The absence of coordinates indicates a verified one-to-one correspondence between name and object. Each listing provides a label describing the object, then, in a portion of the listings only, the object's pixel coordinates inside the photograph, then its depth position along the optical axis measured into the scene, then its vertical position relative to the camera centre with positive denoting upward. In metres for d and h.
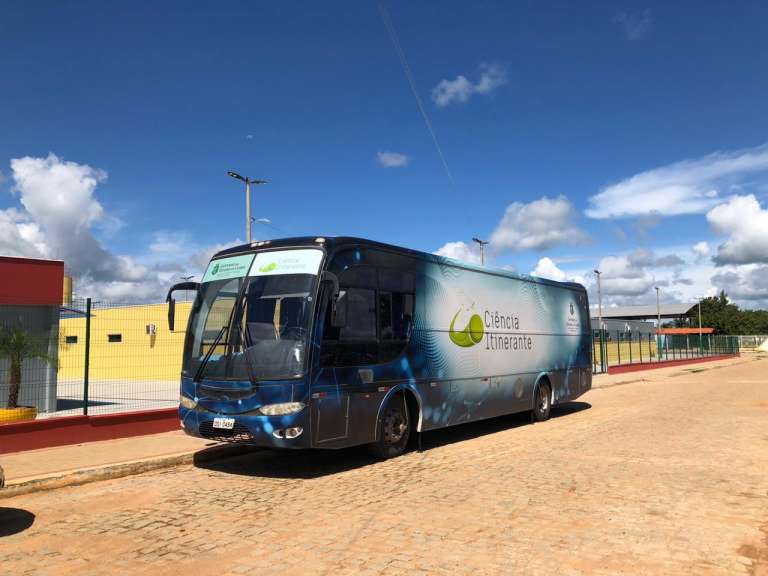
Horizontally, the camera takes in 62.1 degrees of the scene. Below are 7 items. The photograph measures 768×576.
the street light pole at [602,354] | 33.26 -0.68
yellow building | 13.64 -0.07
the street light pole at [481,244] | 47.59 +7.39
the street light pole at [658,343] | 44.79 -0.14
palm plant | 11.61 -0.09
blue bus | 8.16 -0.04
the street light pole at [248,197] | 28.39 +6.56
